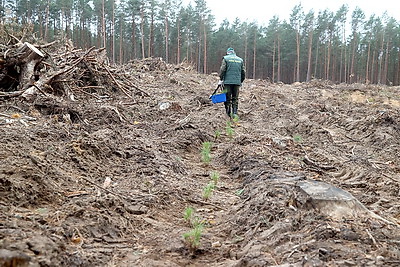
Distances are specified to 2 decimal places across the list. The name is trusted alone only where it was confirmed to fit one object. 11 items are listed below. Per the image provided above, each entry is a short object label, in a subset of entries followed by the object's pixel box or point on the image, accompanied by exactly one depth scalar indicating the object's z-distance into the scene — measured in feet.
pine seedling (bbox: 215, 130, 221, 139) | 22.79
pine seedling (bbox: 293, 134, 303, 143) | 21.99
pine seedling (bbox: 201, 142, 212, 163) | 16.88
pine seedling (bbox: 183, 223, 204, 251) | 8.52
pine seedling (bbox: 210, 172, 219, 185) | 13.87
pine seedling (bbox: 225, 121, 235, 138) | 22.60
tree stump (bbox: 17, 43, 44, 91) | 23.94
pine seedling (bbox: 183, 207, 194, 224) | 10.02
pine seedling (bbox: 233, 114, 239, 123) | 28.09
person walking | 28.99
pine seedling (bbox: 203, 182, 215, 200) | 12.26
